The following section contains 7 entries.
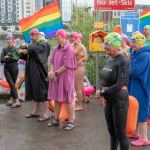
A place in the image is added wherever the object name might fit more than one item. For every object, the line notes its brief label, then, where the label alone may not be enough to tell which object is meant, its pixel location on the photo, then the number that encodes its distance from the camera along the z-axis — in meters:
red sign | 9.46
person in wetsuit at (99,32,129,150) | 4.67
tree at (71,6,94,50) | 12.04
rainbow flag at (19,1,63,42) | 9.48
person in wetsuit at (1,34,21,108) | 8.73
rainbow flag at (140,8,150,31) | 10.16
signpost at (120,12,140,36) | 9.15
